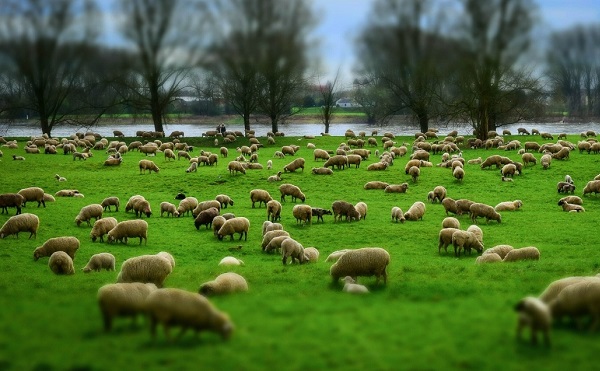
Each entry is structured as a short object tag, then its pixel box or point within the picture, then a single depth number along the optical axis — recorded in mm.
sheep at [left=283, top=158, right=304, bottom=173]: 34781
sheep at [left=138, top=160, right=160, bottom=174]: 35000
